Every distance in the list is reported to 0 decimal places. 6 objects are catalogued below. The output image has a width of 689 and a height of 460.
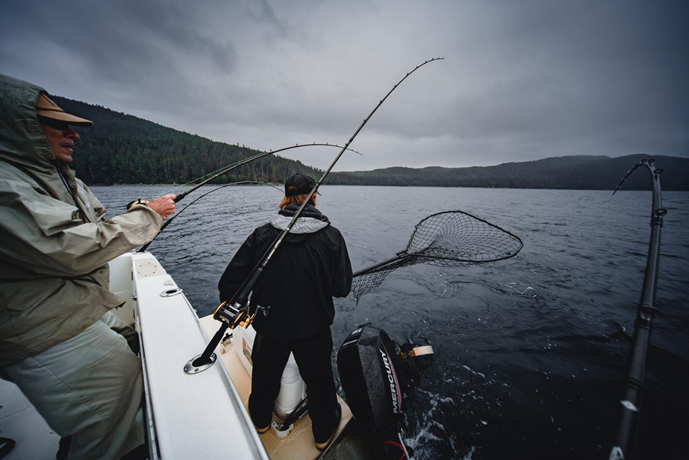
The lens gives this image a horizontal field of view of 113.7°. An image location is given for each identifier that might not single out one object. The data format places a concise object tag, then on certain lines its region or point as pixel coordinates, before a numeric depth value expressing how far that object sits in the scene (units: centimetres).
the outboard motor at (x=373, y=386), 213
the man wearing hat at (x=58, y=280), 133
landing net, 426
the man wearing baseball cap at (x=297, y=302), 193
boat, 140
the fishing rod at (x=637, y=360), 111
